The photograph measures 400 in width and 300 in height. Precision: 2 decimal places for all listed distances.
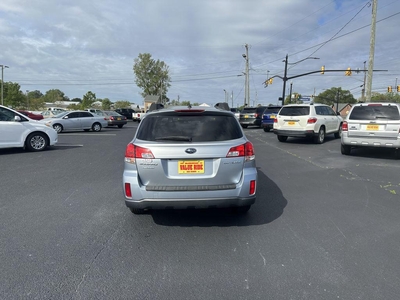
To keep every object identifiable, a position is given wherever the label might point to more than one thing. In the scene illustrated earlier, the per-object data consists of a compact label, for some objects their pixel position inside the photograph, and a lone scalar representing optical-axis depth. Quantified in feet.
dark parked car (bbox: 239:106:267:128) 79.19
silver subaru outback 12.72
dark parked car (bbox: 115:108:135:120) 143.38
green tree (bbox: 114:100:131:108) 309.22
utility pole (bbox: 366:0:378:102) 64.69
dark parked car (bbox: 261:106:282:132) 66.83
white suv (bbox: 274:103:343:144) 43.16
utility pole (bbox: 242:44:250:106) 138.21
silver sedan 64.95
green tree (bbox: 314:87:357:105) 345.10
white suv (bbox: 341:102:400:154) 30.07
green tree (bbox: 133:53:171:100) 240.73
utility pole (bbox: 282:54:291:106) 109.43
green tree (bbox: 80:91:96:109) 241.57
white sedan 33.55
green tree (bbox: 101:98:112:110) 316.68
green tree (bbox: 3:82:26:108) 192.03
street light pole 175.52
